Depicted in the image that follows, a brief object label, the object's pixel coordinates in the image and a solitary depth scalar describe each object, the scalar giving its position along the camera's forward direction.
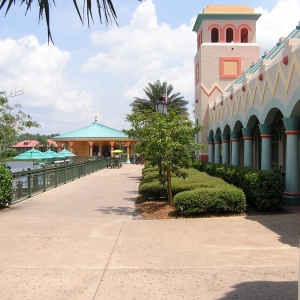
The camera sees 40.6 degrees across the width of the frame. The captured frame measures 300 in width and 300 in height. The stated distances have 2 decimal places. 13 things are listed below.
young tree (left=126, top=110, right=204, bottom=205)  11.15
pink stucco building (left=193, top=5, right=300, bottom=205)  11.90
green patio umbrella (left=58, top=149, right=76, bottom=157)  39.72
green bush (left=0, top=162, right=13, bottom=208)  11.52
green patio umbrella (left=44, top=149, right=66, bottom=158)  36.34
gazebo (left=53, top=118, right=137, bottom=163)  52.47
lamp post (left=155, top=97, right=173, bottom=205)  12.13
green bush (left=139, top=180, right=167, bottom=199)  13.58
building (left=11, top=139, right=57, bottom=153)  124.21
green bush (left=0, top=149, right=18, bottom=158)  16.84
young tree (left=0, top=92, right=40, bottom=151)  15.77
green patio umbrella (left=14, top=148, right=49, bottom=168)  29.30
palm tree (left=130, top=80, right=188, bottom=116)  42.60
